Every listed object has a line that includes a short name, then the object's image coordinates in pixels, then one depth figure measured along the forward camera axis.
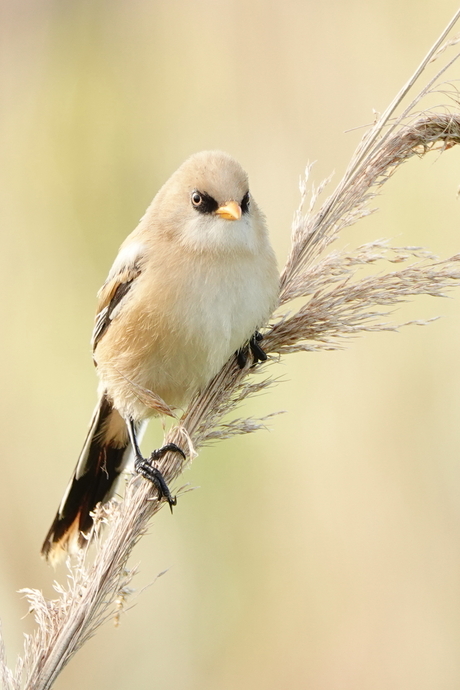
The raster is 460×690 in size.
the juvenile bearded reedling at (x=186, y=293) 5.54
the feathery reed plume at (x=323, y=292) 4.33
